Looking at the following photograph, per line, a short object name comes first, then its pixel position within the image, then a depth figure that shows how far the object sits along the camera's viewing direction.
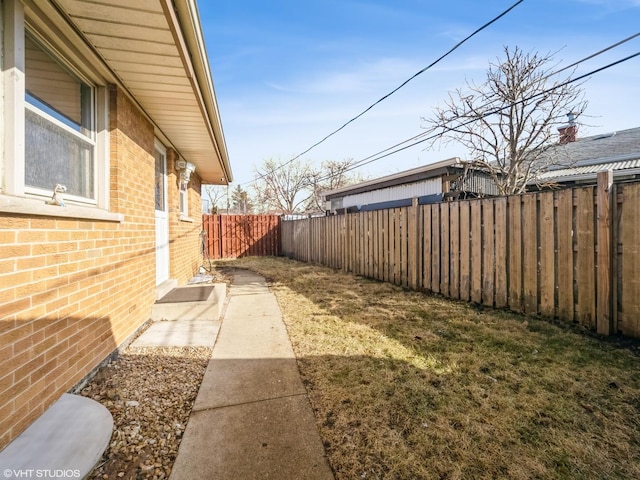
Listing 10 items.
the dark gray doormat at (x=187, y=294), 4.48
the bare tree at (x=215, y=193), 34.08
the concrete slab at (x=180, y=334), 3.39
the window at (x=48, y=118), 1.82
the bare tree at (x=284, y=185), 30.75
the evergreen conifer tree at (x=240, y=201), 38.38
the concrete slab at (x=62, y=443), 1.47
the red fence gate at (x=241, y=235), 14.09
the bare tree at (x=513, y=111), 7.28
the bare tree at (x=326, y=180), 26.86
